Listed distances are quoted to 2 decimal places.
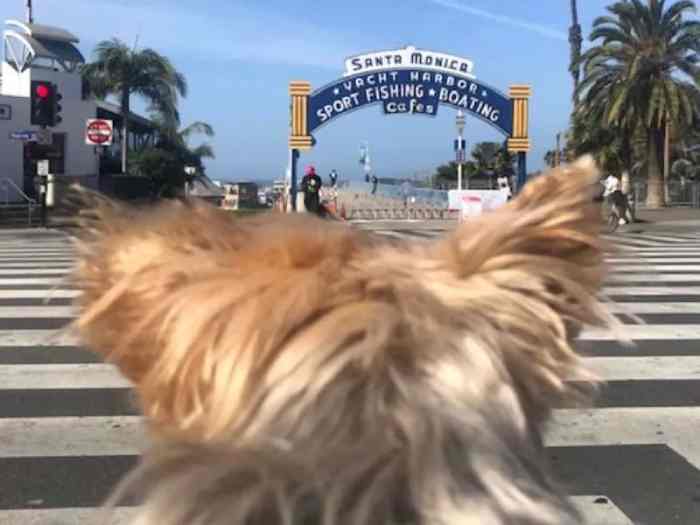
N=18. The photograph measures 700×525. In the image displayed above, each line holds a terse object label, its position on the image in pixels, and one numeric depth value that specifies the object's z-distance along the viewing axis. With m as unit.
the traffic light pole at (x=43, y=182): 25.44
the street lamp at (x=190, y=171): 47.31
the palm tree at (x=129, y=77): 47.47
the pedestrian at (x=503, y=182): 27.14
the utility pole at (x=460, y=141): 34.00
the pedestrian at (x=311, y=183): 22.95
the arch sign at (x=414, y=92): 30.22
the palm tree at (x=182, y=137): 51.03
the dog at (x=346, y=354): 0.81
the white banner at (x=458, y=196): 26.62
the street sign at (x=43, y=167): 25.78
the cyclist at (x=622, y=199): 25.39
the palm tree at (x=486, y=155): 64.06
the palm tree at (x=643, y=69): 37.88
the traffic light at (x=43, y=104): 24.39
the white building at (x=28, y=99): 43.75
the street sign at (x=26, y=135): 26.44
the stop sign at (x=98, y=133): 27.67
